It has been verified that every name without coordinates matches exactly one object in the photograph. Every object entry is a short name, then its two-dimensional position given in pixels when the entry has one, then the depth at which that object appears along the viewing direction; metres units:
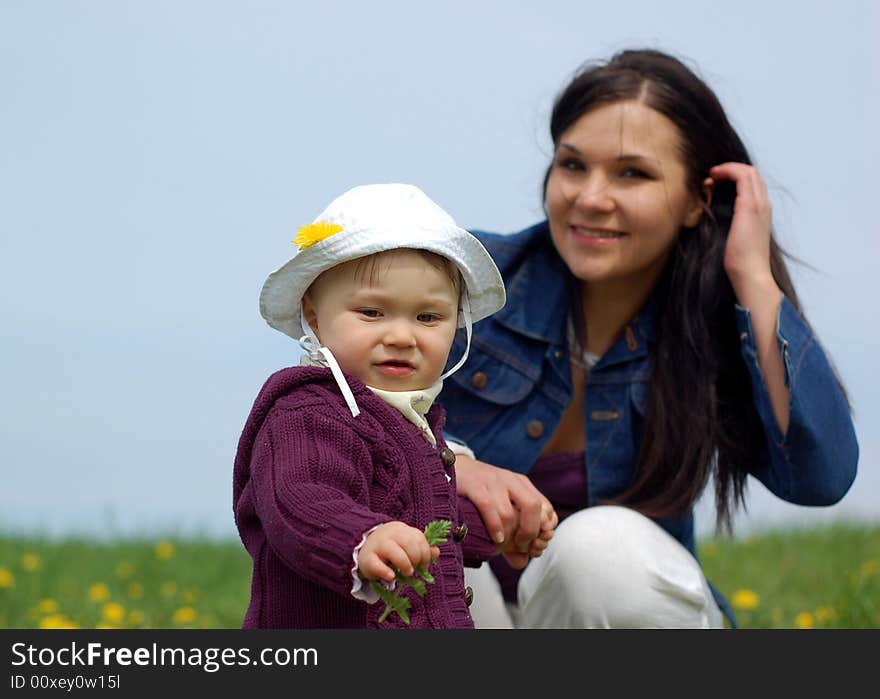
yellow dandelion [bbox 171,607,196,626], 3.28
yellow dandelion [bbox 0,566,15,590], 3.75
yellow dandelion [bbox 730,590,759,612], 3.66
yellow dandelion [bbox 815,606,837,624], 3.36
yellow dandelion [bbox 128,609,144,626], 3.24
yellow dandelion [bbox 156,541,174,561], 4.39
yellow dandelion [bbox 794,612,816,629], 3.35
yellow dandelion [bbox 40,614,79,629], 2.99
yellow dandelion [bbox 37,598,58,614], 3.39
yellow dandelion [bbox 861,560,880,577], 3.89
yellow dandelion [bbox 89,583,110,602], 3.63
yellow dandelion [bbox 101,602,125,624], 3.21
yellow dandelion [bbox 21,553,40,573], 4.13
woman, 2.60
